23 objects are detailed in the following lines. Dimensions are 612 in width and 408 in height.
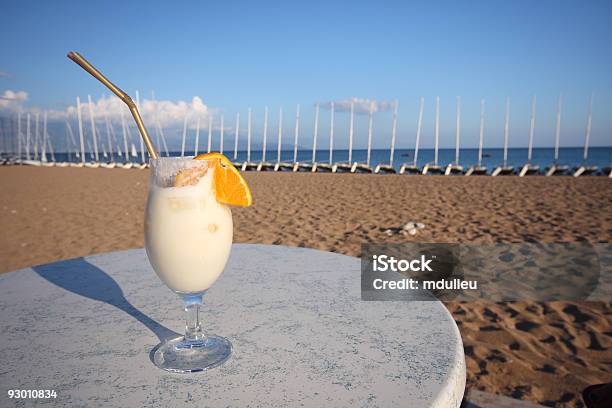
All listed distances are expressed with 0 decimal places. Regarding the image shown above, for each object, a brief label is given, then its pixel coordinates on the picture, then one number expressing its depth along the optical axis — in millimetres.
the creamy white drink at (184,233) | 676
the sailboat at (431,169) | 17312
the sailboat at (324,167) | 19756
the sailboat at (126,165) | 21656
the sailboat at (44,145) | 33062
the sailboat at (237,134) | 28719
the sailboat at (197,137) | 30094
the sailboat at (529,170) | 15383
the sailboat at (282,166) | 20547
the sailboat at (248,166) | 21125
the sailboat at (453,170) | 16656
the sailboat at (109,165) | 21895
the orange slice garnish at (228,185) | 689
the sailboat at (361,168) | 18606
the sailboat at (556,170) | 15328
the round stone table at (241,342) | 544
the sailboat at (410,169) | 17753
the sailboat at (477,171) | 16352
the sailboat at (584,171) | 14508
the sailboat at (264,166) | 20753
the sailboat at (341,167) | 19062
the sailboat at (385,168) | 18128
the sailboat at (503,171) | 15750
